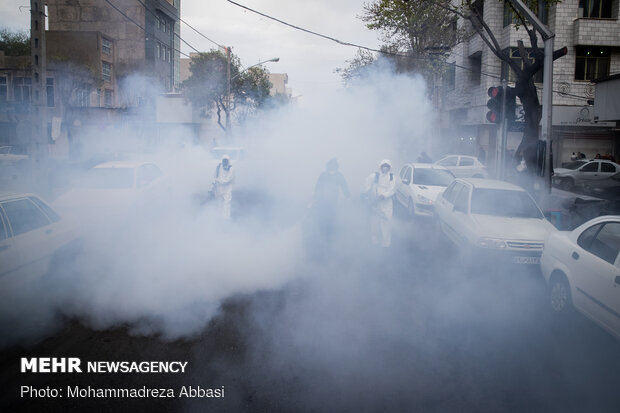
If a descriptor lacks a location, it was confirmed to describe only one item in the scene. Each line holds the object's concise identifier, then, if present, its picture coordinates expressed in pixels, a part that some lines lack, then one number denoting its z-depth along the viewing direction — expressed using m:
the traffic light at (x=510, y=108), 10.95
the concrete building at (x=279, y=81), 100.81
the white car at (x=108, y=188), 8.55
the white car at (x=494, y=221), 6.88
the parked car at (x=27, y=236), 4.72
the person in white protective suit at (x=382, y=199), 8.77
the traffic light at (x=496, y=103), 10.93
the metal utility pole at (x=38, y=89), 11.16
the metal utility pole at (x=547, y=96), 9.70
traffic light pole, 10.96
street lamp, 29.09
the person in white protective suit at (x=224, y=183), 10.42
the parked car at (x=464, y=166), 20.27
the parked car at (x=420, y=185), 11.55
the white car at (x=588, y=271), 4.43
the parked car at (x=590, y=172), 20.44
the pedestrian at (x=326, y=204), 8.54
